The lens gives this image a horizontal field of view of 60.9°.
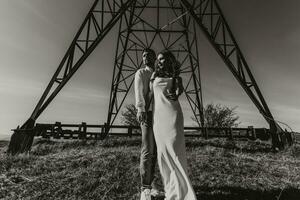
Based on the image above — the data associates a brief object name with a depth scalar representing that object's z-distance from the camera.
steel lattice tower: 7.70
